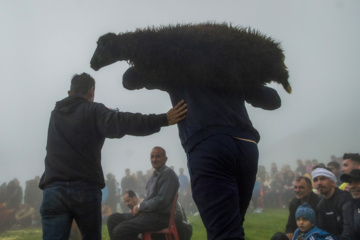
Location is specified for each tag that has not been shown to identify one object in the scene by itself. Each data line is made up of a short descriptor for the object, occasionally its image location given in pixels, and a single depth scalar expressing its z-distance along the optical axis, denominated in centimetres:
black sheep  158
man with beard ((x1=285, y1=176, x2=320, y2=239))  488
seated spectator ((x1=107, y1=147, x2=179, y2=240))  453
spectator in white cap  433
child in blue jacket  407
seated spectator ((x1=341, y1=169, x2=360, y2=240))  384
